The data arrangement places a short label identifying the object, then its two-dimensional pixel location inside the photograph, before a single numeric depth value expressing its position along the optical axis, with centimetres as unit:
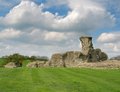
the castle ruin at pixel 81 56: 3779
